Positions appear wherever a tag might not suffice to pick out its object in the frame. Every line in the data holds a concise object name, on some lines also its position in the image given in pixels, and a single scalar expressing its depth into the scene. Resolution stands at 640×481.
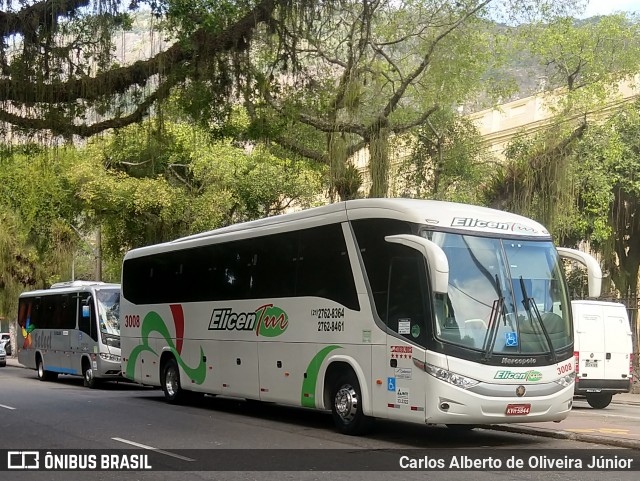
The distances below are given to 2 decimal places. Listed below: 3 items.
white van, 20.56
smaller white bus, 25.34
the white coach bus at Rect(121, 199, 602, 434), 11.80
